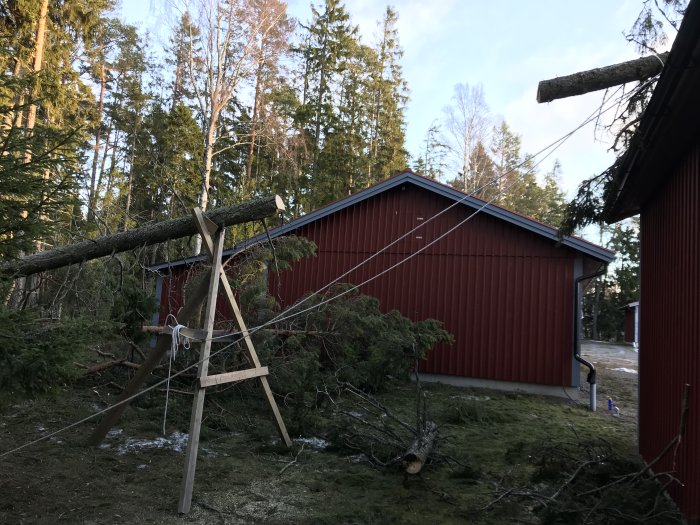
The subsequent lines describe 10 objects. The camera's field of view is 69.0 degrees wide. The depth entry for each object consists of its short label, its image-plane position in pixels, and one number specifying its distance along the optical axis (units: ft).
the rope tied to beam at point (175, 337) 16.16
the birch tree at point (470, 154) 104.73
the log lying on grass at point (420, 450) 16.65
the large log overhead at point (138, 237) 17.43
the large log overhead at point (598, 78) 14.90
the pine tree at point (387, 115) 97.19
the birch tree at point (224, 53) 60.34
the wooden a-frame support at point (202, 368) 14.51
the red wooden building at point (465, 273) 36.22
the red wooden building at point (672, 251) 11.23
